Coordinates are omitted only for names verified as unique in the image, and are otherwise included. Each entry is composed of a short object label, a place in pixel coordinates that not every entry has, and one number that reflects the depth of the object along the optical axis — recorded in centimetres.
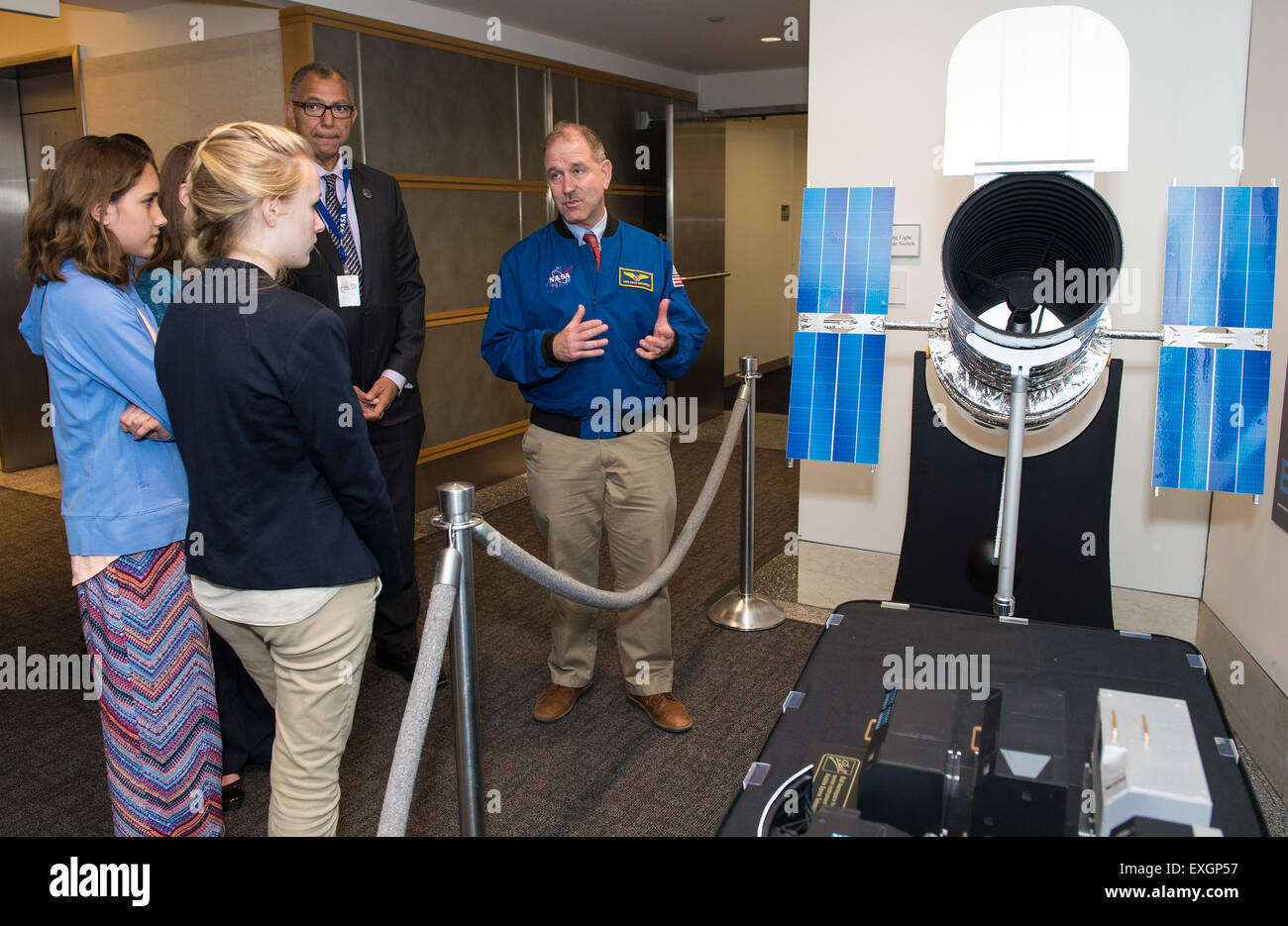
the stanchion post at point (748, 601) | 337
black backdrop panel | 239
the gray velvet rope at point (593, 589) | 157
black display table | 121
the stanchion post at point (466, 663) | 146
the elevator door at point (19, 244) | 533
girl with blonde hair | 144
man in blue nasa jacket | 246
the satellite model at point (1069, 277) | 163
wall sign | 316
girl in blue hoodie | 173
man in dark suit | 262
